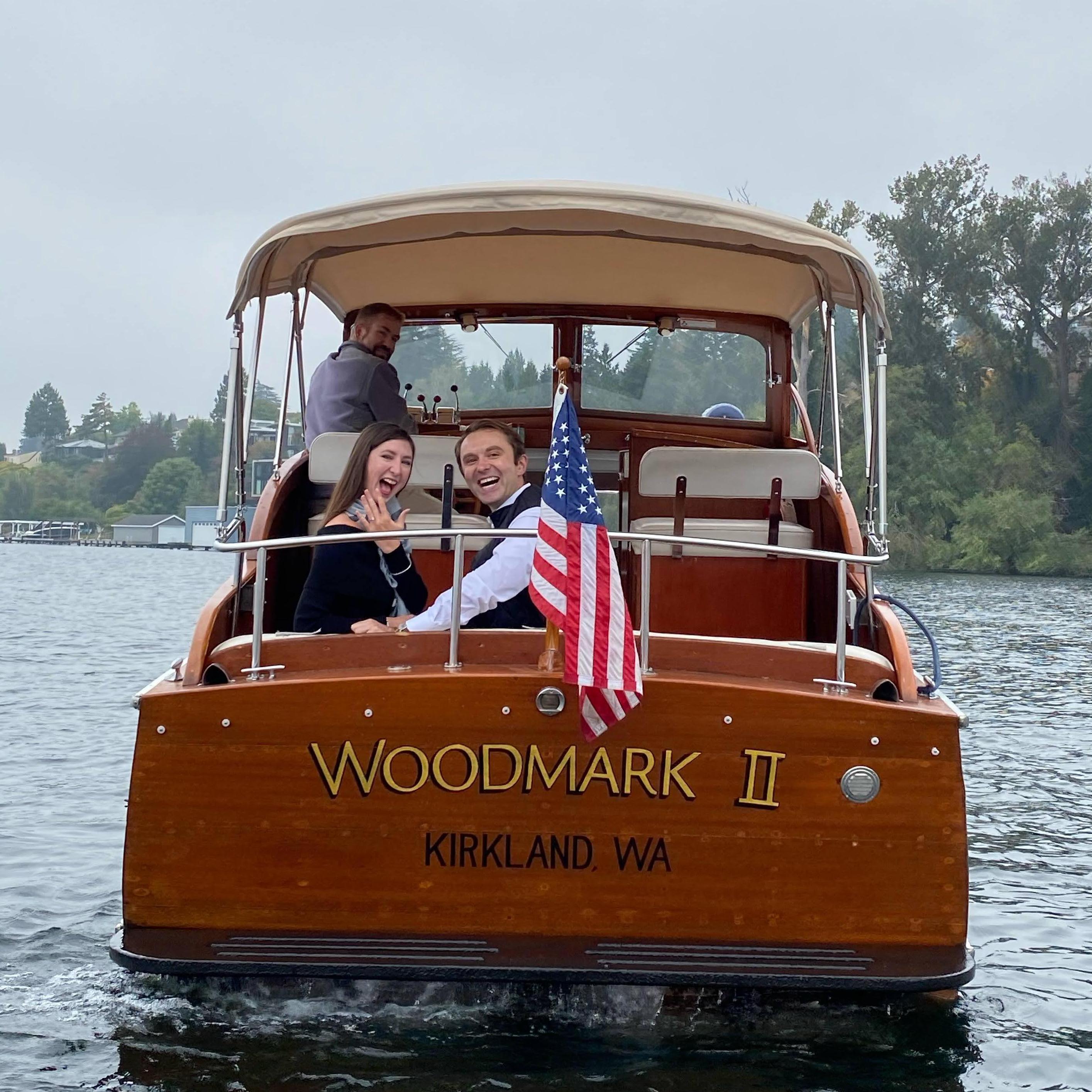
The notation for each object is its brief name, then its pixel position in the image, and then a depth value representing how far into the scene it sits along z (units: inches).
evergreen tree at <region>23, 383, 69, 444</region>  7554.1
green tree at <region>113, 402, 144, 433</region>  7052.2
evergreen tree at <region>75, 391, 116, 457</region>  7126.0
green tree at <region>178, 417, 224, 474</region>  6003.9
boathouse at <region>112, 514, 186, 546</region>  5452.8
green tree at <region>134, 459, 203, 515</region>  5757.9
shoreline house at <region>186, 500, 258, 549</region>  5295.3
